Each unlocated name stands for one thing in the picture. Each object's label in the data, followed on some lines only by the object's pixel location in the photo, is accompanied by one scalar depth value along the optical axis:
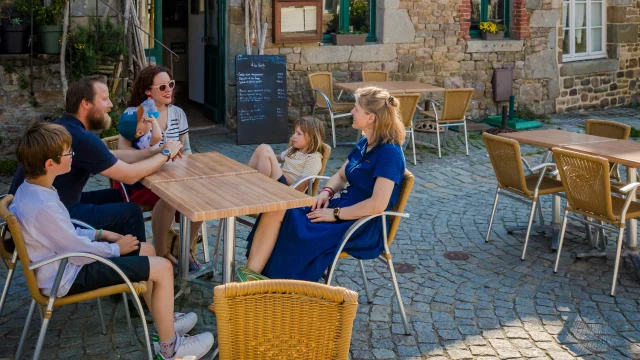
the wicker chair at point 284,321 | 2.87
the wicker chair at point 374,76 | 11.07
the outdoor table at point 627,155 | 5.71
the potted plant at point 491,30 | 12.20
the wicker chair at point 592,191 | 5.45
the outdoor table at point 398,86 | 9.94
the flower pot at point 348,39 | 11.21
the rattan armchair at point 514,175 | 6.15
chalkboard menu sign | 10.21
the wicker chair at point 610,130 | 6.87
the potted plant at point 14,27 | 8.94
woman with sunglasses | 5.33
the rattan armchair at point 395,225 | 4.68
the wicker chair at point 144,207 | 5.44
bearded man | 4.54
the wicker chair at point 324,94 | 10.23
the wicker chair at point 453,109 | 9.65
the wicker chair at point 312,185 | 5.48
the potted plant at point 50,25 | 9.03
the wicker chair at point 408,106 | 9.21
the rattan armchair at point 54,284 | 3.79
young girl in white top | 5.52
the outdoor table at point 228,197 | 4.13
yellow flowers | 12.19
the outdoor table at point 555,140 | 6.41
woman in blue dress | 4.66
